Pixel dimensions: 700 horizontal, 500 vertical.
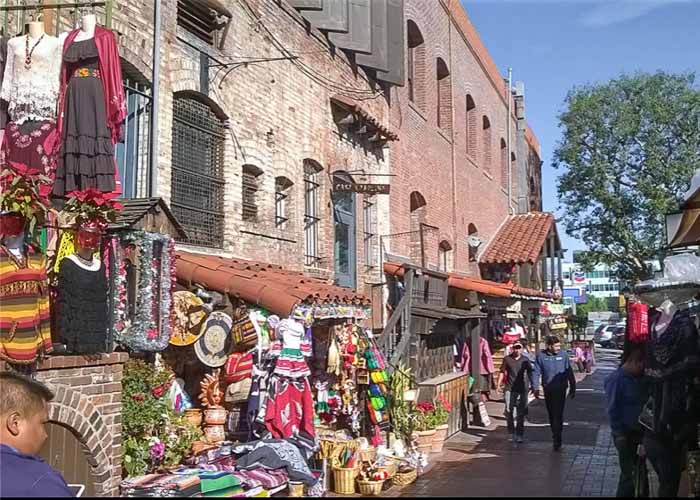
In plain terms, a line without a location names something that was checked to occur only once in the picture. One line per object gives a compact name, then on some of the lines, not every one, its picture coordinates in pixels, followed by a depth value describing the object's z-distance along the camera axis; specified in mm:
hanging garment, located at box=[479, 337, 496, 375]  17547
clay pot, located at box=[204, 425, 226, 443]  8242
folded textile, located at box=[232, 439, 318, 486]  7348
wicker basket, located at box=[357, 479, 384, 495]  8594
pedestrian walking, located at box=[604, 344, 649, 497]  6992
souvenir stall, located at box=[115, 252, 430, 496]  7336
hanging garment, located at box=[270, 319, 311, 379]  8109
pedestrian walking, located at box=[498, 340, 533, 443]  12219
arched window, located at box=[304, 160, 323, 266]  12352
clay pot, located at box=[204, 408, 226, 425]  8289
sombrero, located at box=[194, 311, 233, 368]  8141
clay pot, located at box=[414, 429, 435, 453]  11008
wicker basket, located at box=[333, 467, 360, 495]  8672
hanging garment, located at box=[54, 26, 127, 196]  6402
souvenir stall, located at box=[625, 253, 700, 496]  6145
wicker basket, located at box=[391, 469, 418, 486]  9258
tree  26953
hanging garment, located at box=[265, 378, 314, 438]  8023
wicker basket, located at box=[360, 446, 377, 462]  8961
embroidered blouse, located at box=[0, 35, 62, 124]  6355
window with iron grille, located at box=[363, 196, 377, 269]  14758
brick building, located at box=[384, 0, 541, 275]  17016
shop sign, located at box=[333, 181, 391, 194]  12820
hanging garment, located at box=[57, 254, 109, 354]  5945
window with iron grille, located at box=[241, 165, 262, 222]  10555
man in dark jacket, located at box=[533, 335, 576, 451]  11594
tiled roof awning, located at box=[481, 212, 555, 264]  22547
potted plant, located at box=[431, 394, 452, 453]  11414
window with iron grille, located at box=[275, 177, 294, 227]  11367
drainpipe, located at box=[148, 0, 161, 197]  8336
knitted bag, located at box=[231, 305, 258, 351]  8164
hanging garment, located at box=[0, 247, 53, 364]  5336
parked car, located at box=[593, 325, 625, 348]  47616
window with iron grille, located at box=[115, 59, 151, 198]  8328
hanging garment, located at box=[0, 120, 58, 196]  6305
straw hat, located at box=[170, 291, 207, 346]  7827
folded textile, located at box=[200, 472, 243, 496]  6531
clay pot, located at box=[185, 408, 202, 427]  8195
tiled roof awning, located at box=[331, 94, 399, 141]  13305
